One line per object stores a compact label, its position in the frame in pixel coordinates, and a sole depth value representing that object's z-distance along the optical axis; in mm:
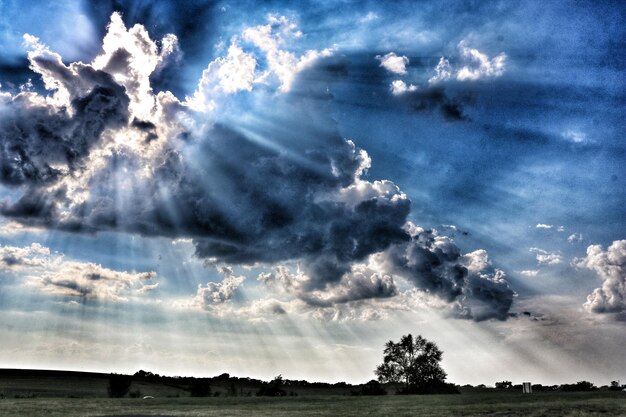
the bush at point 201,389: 88875
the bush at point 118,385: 79500
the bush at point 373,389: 103188
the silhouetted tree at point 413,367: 113312
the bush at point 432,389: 110750
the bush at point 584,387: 99131
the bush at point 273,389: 92625
